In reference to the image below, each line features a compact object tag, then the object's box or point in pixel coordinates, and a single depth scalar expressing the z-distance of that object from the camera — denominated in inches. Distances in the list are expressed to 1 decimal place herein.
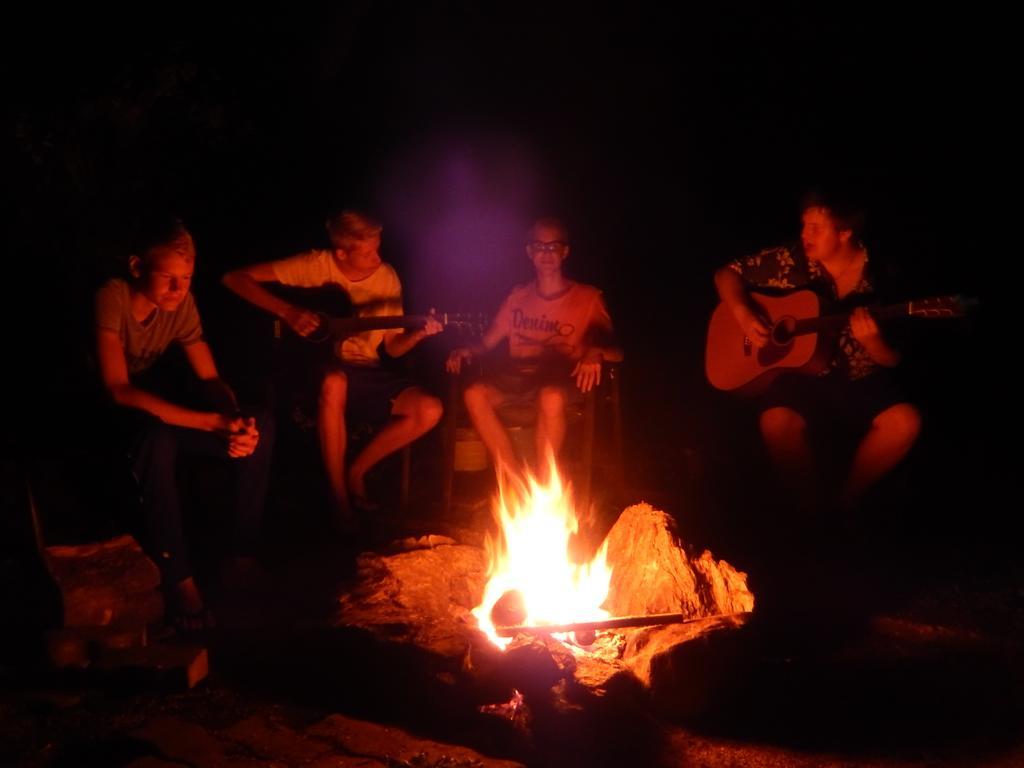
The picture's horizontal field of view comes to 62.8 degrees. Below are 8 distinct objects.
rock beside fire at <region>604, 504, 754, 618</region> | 142.6
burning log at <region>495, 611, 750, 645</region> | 136.9
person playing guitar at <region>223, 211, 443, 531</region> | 192.4
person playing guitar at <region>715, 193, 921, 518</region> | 176.7
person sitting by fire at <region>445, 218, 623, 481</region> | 194.2
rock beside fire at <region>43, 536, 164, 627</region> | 153.6
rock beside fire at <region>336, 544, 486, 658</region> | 137.0
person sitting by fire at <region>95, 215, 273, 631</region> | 148.0
